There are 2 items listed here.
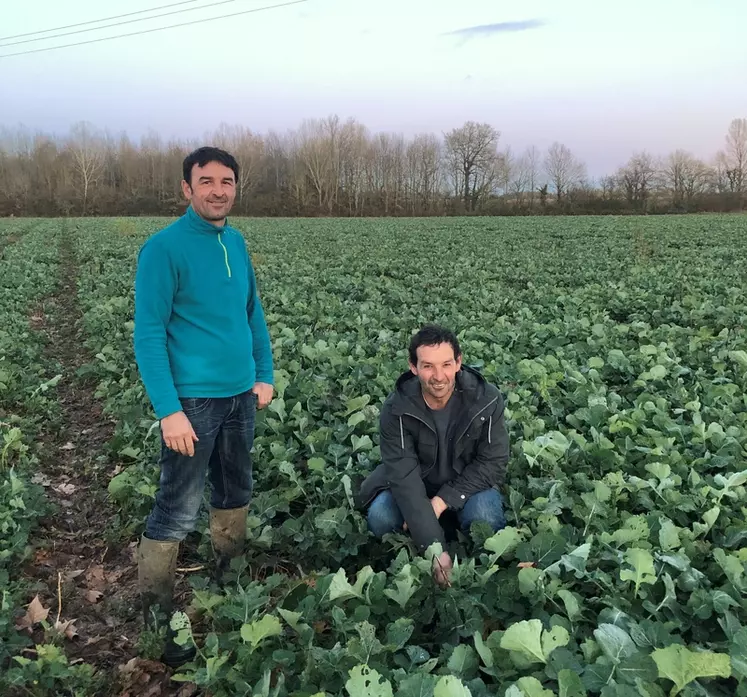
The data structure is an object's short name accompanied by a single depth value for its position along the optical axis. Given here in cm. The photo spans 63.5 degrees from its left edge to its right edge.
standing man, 249
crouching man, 302
